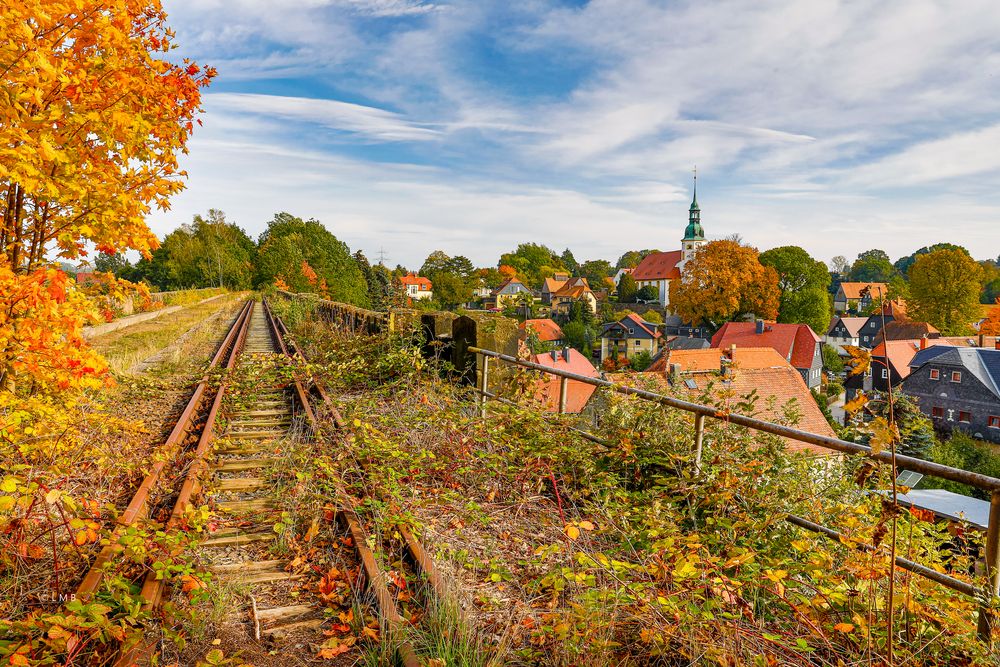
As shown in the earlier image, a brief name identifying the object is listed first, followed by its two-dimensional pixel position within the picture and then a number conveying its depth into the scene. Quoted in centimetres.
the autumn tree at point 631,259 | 17450
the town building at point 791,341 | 4891
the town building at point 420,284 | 12075
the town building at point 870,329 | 6551
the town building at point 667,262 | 10081
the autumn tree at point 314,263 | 5900
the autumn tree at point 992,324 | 5759
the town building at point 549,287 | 12481
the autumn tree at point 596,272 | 12349
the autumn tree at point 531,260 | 15738
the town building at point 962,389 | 3512
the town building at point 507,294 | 11144
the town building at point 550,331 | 7044
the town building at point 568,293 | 11010
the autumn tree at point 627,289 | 10462
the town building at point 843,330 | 7556
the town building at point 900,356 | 4284
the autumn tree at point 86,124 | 337
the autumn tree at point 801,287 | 6278
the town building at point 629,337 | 7006
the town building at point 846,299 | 10391
